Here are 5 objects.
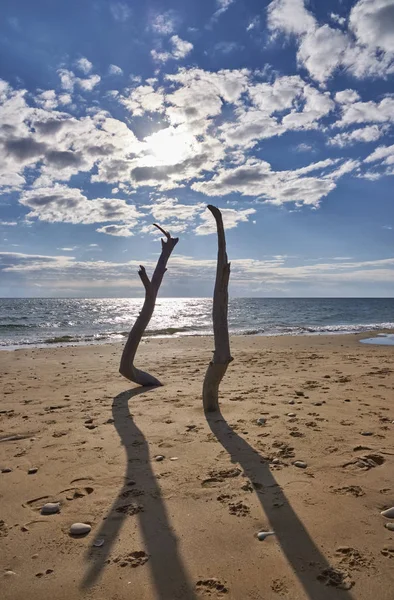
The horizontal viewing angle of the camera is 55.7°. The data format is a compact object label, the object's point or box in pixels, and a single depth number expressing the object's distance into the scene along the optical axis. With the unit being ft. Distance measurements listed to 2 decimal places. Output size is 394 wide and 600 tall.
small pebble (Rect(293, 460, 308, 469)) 14.56
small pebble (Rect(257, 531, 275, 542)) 10.29
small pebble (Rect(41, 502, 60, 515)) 11.86
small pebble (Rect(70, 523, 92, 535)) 10.67
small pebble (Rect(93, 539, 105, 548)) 10.11
